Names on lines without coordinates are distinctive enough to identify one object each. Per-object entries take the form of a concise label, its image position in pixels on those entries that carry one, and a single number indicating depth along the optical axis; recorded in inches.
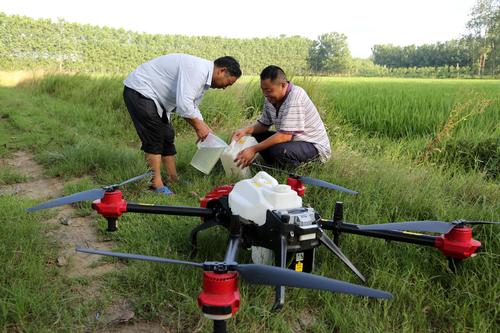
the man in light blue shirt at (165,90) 145.3
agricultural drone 68.1
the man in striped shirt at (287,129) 144.8
